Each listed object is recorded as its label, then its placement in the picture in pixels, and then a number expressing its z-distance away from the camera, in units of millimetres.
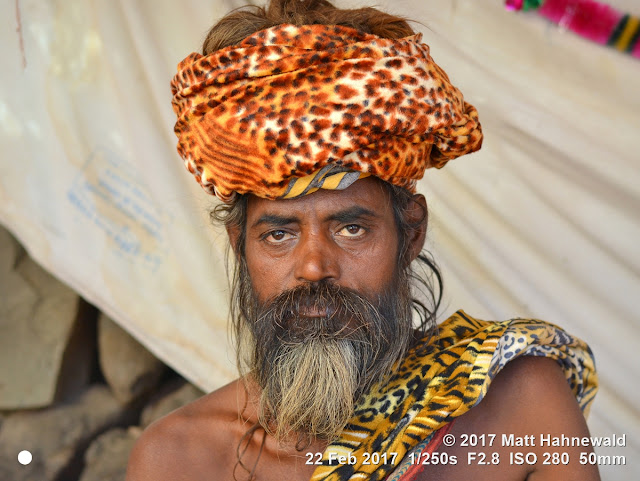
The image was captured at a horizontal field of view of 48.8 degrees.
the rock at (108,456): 3383
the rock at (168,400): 3543
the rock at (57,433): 3357
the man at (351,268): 1650
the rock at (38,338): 3475
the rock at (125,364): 3578
